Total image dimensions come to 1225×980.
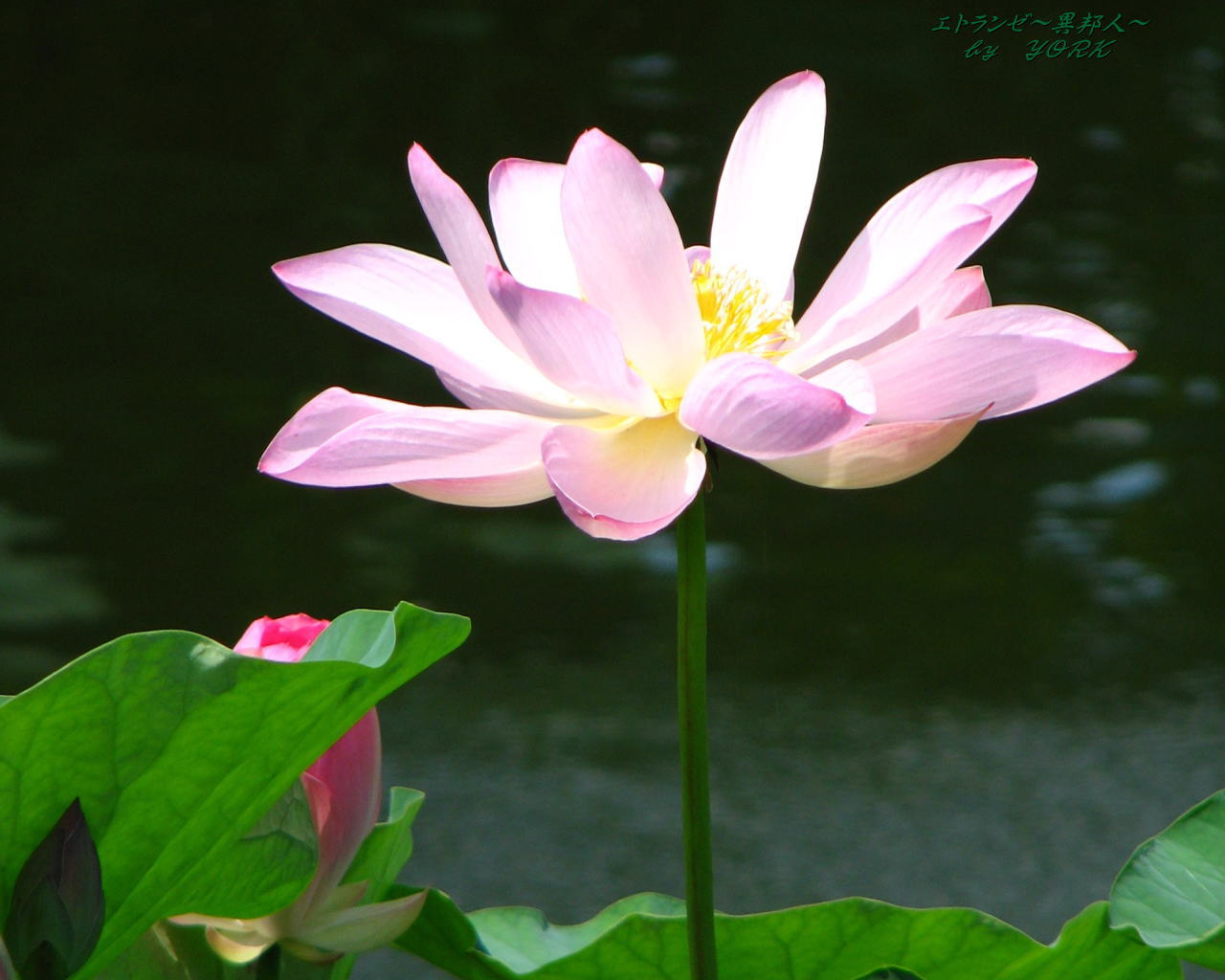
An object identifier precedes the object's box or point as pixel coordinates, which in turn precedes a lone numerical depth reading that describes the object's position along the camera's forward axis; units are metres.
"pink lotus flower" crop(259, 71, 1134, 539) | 3.43
